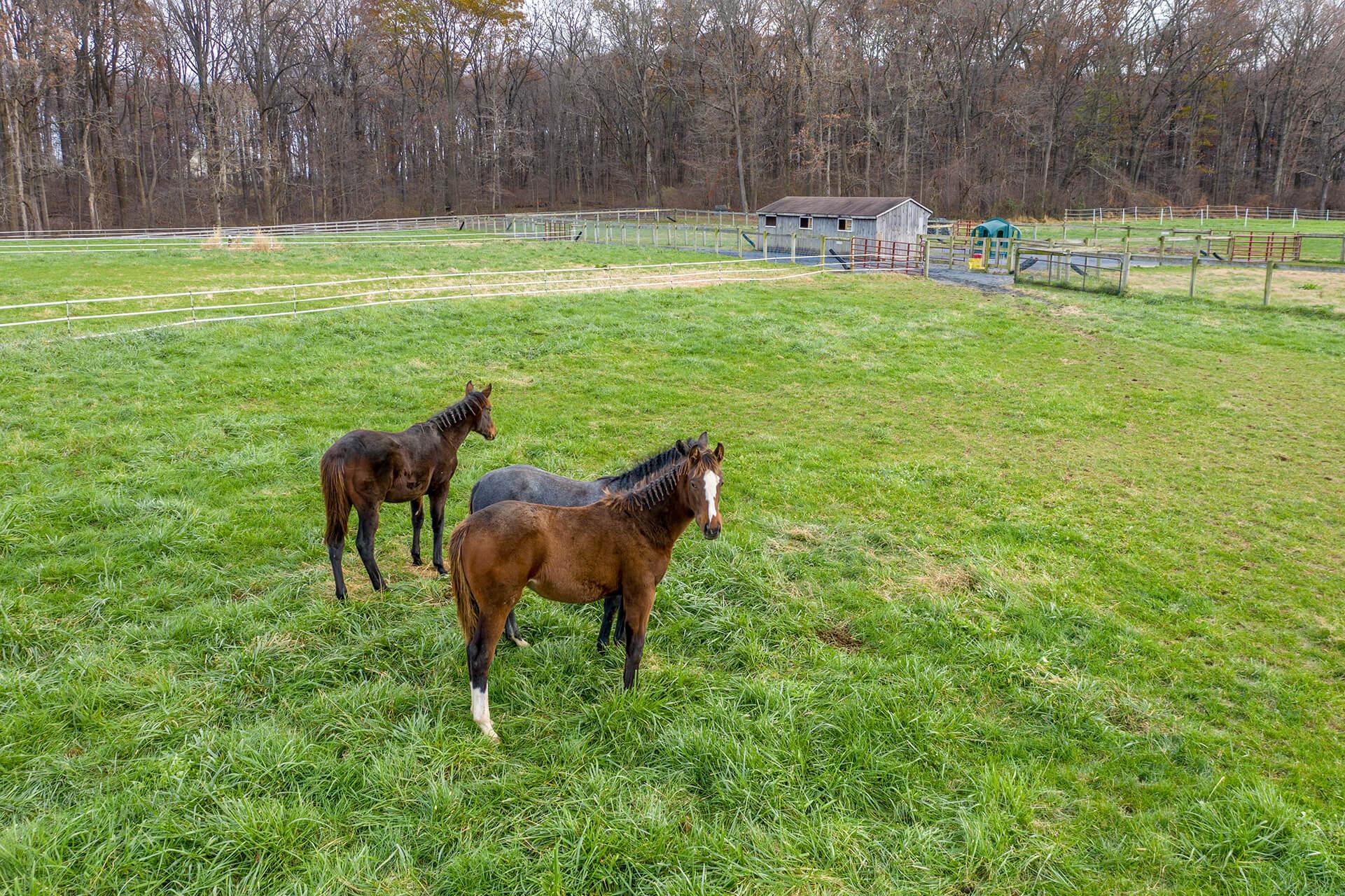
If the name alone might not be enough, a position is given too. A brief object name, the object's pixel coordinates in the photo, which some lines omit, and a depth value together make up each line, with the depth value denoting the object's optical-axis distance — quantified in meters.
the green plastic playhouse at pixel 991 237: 28.67
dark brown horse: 6.29
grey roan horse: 5.59
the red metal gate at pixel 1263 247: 30.92
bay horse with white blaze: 4.68
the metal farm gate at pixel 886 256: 29.20
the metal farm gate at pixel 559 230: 43.25
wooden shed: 34.06
